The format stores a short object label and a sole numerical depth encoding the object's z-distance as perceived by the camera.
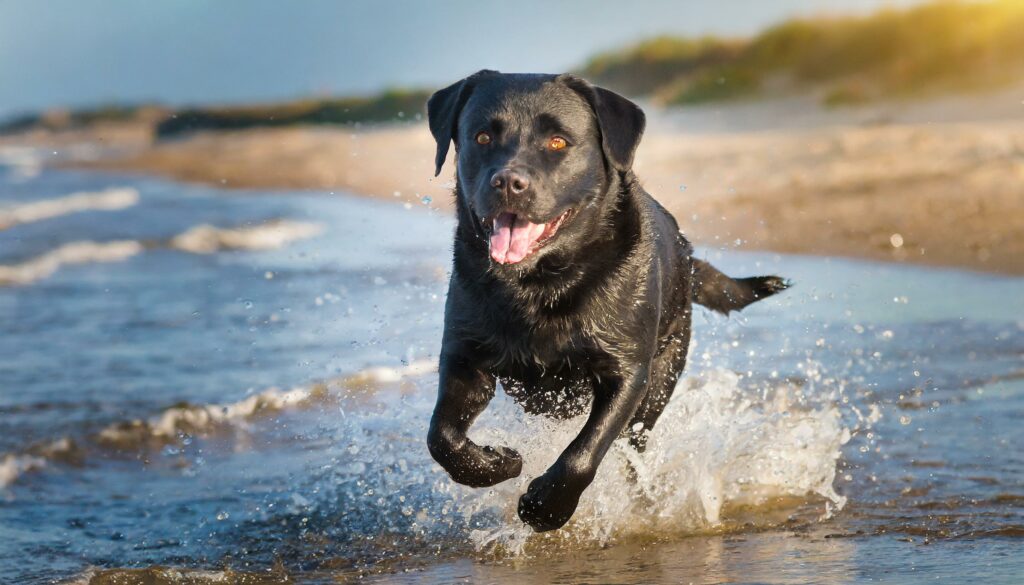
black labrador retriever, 4.49
